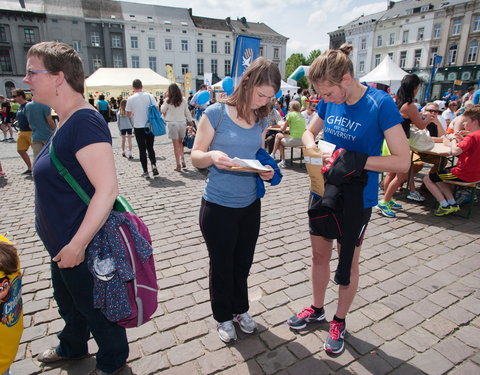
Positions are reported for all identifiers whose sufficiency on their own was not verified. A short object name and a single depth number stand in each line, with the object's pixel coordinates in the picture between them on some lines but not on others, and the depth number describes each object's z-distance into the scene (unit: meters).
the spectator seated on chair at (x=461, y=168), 4.49
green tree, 68.12
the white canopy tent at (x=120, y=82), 18.07
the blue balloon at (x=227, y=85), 9.53
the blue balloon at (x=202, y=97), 10.47
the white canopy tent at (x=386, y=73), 12.70
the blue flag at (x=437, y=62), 18.23
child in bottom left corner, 1.72
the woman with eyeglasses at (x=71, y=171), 1.50
